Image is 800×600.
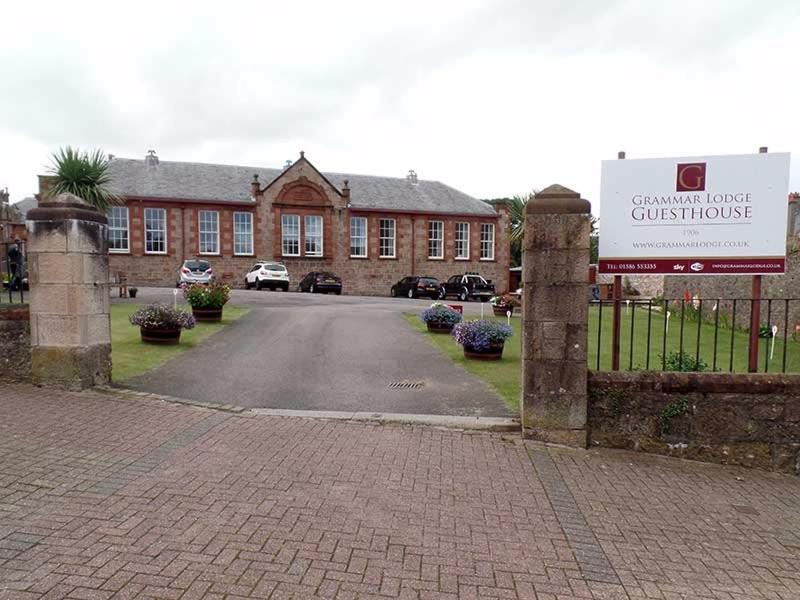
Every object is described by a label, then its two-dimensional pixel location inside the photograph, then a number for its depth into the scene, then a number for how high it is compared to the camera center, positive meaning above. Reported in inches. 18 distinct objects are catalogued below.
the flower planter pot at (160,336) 433.4 -55.7
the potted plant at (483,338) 411.8 -53.3
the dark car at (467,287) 1362.0 -50.5
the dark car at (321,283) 1339.8 -41.4
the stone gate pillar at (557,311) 226.2 -18.1
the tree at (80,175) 783.1 +126.8
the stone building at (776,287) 564.4 -21.5
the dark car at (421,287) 1371.8 -51.4
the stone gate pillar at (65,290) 270.2 -12.8
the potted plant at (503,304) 768.1 -52.2
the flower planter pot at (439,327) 562.9 -61.4
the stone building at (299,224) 1443.2 +116.0
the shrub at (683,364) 241.6 -42.9
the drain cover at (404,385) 326.3 -70.9
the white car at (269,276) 1308.1 -25.7
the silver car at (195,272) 1200.8 -15.3
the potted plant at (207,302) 570.6 -38.1
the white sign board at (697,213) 229.6 +23.2
